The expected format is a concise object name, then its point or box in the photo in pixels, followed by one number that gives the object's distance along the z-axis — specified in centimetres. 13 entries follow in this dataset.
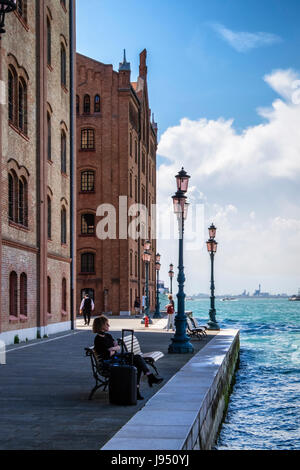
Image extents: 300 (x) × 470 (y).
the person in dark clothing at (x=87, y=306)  3783
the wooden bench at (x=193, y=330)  2498
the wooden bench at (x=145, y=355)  1252
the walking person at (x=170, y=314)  2881
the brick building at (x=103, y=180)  5403
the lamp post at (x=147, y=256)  4005
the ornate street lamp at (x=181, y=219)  1997
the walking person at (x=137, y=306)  5509
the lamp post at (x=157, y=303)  5020
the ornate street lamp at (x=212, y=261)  3134
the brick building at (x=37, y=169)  2328
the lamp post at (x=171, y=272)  6754
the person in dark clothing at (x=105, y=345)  1127
